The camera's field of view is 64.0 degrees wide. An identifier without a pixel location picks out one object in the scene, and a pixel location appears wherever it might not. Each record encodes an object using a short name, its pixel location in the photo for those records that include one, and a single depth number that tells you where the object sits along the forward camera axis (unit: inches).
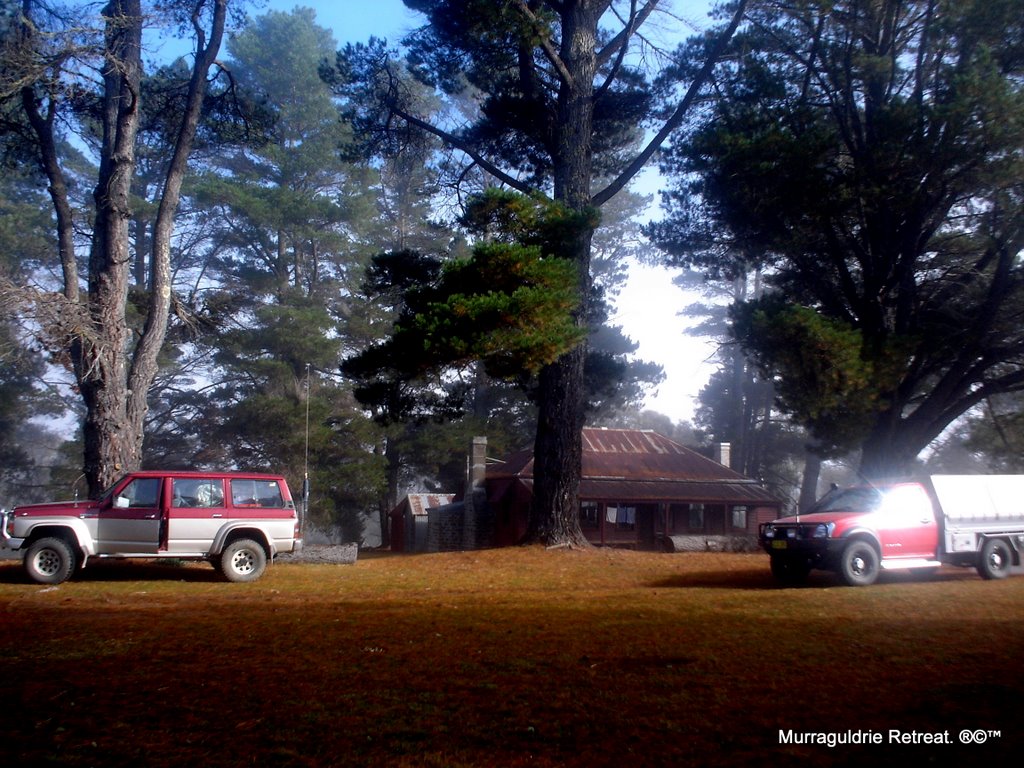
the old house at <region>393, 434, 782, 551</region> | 1343.5
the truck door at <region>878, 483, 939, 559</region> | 540.7
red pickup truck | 525.0
